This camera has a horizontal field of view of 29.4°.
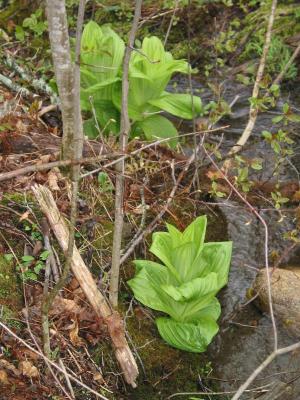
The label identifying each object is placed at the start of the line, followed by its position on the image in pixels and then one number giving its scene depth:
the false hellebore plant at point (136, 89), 4.14
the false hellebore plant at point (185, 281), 3.16
